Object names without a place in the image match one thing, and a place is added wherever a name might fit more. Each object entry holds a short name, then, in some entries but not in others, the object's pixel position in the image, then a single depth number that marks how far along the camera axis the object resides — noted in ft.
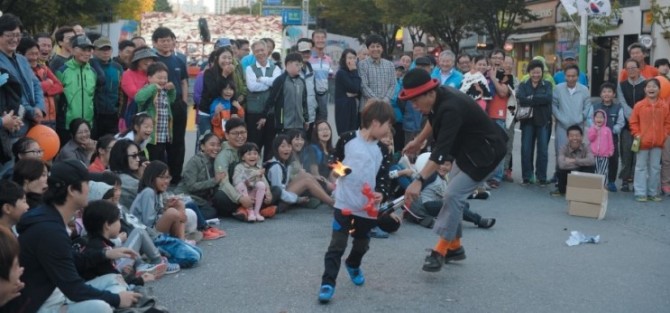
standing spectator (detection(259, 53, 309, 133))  36.88
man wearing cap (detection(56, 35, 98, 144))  31.30
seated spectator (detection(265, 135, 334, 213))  32.22
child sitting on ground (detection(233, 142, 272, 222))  30.50
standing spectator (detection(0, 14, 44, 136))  25.07
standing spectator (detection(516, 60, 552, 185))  39.55
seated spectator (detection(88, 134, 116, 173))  27.54
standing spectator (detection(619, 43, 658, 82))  40.19
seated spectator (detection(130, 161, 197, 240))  24.58
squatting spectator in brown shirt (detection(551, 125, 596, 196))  36.39
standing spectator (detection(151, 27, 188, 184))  35.70
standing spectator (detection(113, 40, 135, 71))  37.52
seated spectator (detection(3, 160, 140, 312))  15.06
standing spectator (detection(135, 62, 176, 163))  32.83
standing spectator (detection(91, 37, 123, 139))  33.53
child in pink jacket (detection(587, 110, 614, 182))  37.55
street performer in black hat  21.40
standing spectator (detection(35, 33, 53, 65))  32.07
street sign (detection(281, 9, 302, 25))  153.71
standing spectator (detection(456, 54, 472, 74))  43.93
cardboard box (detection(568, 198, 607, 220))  31.86
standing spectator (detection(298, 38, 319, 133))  38.24
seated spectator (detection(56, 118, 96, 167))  29.09
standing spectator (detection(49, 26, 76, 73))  32.89
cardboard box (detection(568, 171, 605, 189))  31.91
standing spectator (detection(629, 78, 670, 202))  36.17
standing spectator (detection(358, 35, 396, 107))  39.09
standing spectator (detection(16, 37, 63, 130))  29.35
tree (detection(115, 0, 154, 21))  157.17
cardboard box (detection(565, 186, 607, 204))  31.83
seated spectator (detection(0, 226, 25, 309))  13.03
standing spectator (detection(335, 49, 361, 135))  38.91
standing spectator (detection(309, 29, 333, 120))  39.37
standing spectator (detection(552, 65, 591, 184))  39.27
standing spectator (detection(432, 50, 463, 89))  39.58
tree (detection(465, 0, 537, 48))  123.34
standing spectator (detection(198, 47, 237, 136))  36.47
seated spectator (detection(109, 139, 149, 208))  26.43
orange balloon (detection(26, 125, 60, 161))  26.81
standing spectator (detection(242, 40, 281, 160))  37.65
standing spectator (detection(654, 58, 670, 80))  41.47
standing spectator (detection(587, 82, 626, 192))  38.55
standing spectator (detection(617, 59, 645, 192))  38.92
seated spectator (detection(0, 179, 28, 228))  16.66
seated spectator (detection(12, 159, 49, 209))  19.40
